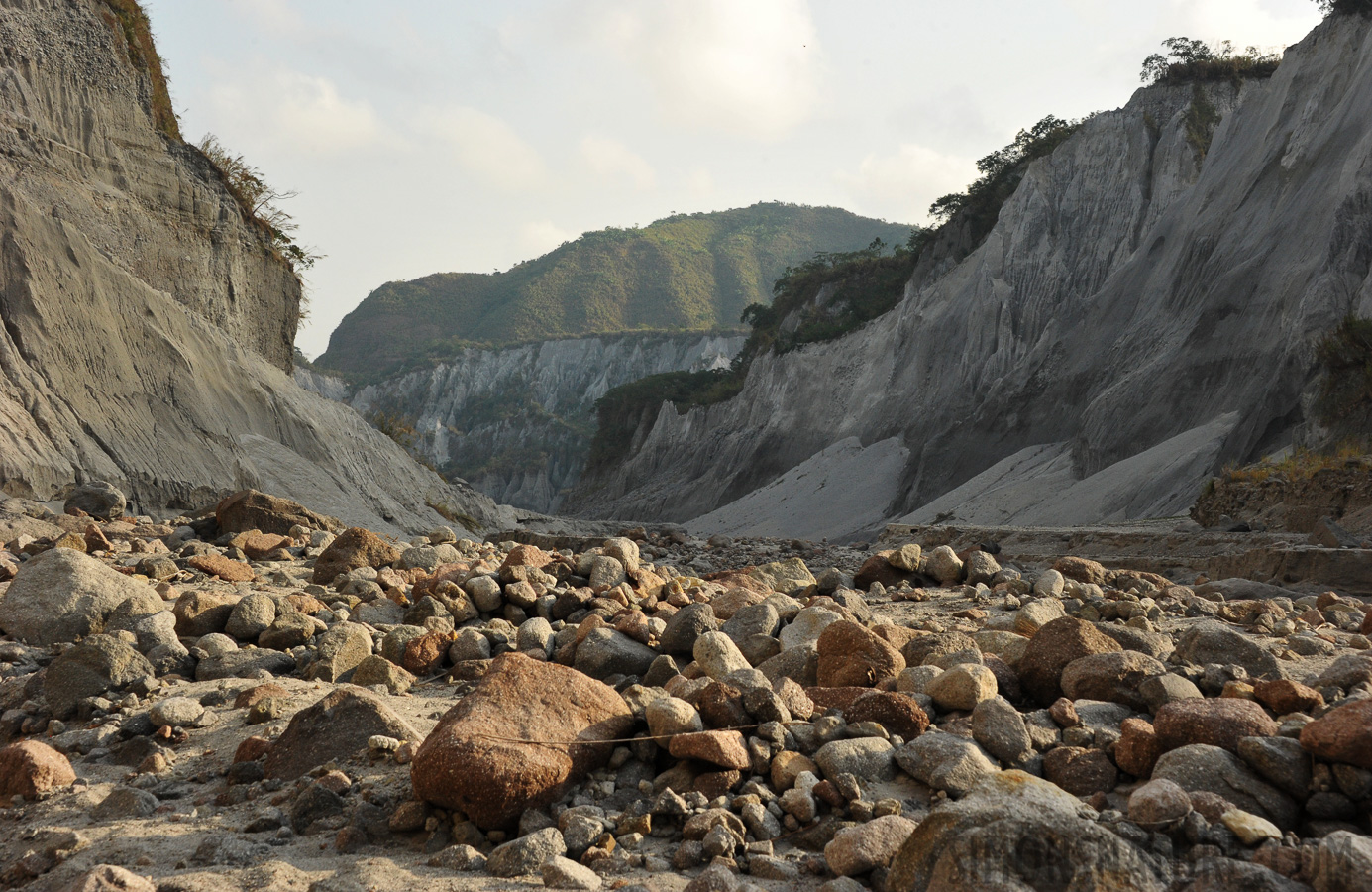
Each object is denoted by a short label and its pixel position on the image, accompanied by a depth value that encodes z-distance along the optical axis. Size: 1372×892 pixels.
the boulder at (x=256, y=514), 8.64
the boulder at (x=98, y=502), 9.53
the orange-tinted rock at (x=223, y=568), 6.55
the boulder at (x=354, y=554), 6.82
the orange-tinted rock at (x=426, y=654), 4.84
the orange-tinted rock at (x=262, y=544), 7.61
